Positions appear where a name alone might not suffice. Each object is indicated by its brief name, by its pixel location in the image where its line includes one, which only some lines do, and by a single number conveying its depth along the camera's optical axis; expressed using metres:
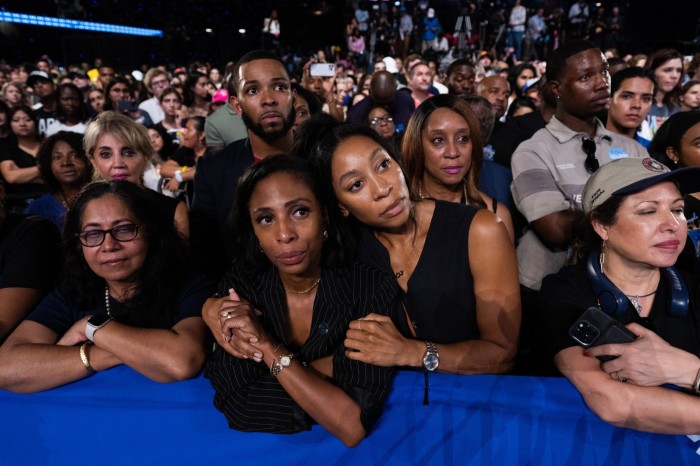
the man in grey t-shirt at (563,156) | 2.33
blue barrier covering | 1.40
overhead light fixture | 14.87
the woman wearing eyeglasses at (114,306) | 1.65
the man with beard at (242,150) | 2.63
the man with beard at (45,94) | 6.03
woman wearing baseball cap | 1.38
